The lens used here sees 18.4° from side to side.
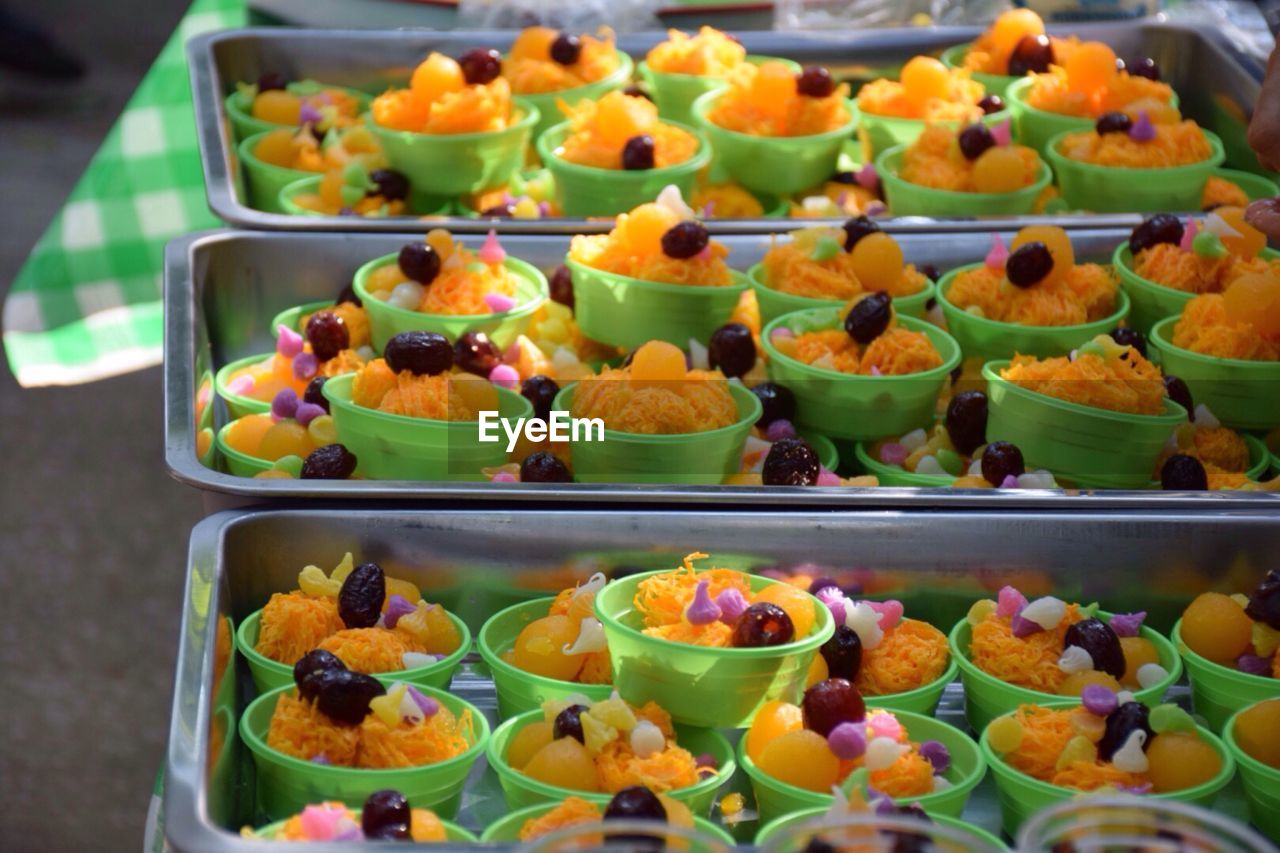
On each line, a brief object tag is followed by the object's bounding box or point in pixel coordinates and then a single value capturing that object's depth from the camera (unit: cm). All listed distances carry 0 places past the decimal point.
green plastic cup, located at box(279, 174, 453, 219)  138
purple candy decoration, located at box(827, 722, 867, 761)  107
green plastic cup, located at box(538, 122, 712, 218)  136
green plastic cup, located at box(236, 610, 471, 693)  112
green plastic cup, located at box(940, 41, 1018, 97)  147
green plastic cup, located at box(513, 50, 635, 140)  145
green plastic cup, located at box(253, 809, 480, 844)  105
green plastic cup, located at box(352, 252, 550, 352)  127
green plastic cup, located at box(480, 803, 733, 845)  105
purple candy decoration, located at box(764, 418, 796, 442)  123
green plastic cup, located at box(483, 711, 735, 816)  107
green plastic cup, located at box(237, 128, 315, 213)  141
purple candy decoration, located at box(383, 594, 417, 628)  113
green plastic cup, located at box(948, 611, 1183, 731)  111
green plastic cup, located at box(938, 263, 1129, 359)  126
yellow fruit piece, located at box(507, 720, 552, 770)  109
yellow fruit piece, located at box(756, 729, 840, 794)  108
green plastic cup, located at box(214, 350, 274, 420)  125
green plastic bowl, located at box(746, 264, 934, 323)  128
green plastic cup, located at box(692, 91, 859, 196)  140
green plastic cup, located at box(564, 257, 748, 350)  127
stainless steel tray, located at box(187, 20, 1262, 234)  151
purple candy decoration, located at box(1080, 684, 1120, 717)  109
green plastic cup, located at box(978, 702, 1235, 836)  107
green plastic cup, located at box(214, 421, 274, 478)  121
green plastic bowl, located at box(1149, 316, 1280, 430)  123
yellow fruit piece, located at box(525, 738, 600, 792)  107
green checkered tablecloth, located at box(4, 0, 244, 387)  152
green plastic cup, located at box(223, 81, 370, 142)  146
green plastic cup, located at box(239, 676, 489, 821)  107
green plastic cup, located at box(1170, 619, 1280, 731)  112
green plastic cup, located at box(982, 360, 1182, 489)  120
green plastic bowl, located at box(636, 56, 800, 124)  146
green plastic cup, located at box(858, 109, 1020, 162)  143
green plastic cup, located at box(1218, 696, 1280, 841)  109
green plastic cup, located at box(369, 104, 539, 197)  139
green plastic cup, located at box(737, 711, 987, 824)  107
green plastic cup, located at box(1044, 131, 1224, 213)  137
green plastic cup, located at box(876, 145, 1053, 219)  137
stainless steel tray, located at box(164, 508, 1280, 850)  115
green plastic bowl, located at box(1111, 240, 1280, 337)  128
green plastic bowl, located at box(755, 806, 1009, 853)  106
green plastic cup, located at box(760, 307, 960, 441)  123
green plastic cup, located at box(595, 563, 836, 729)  110
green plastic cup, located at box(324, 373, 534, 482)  120
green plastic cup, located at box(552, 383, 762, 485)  119
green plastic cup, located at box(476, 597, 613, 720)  112
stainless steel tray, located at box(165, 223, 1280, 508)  124
